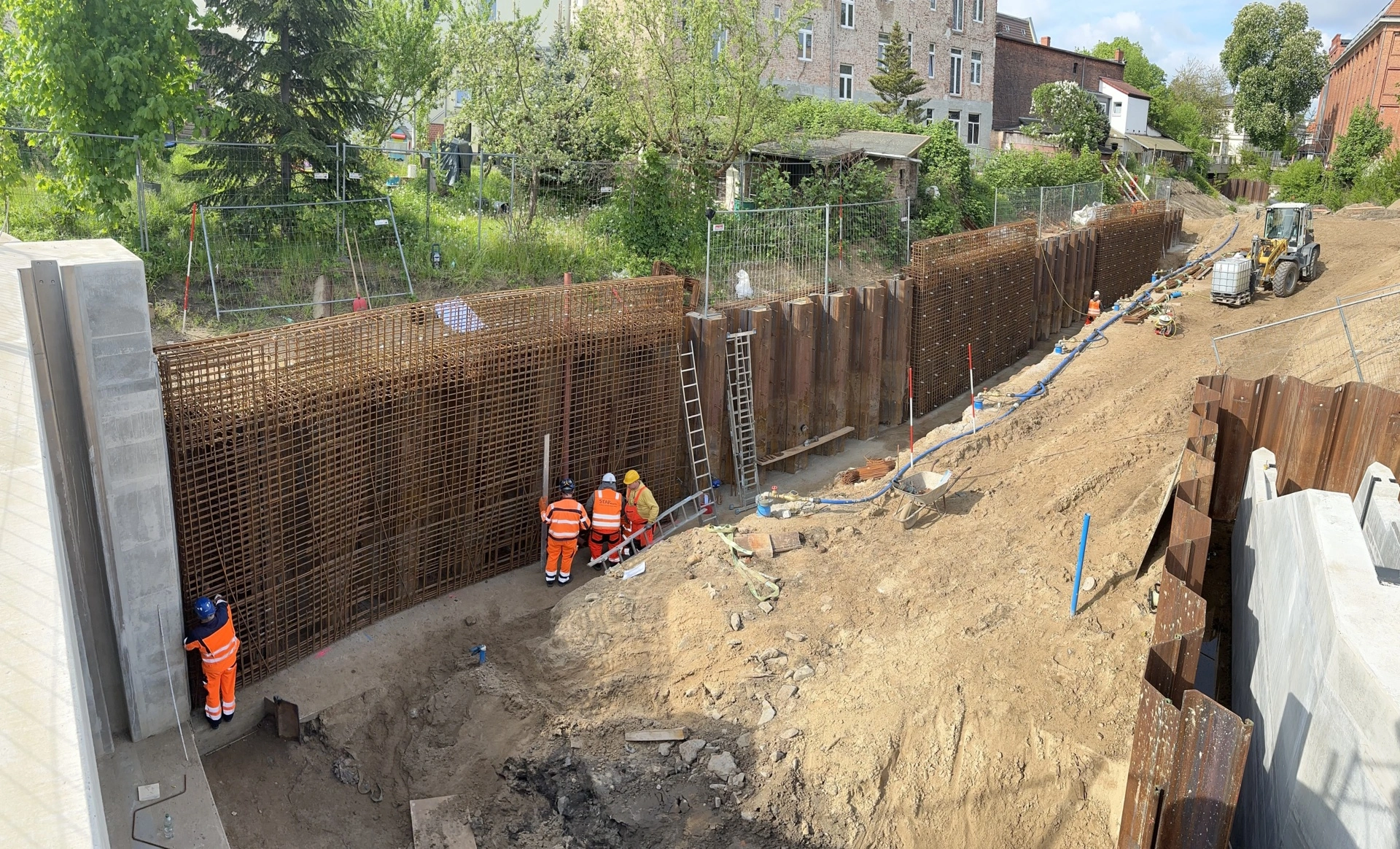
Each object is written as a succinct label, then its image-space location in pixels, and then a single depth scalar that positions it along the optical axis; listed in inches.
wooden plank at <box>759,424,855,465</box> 632.8
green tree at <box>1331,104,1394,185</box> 1913.1
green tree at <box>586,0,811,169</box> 850.8
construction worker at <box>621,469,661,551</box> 528.1
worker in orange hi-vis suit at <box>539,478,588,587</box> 482.0
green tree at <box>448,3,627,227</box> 826.8
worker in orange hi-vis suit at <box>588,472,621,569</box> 507.2
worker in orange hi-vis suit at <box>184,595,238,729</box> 353.4
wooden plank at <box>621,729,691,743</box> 346.6
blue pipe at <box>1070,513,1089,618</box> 370.6
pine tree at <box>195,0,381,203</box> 645.9
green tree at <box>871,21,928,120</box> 1491.1
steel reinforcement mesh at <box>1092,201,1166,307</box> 1115.3
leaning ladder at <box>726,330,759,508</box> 604.4
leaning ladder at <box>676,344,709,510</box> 575.8
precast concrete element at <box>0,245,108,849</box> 125.3
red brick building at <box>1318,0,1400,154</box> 2012.8
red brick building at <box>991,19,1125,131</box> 1987.0
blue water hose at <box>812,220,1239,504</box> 528.0
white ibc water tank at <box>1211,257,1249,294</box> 873.5
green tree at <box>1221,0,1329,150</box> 2377.0
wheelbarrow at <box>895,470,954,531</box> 463.2
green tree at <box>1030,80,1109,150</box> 1718.8
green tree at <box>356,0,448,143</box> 951.0
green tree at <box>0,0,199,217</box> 546.6
